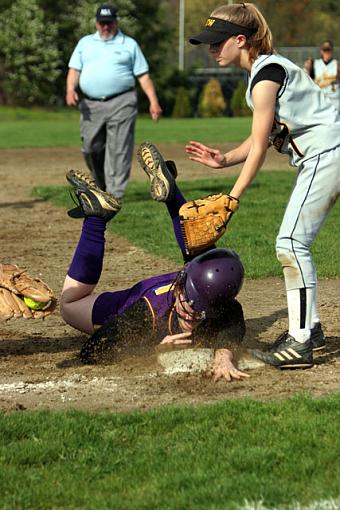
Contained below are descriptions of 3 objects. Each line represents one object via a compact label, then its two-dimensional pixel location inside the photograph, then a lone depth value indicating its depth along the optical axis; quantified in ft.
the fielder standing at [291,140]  37.06
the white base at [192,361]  38.96
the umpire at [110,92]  82.84
